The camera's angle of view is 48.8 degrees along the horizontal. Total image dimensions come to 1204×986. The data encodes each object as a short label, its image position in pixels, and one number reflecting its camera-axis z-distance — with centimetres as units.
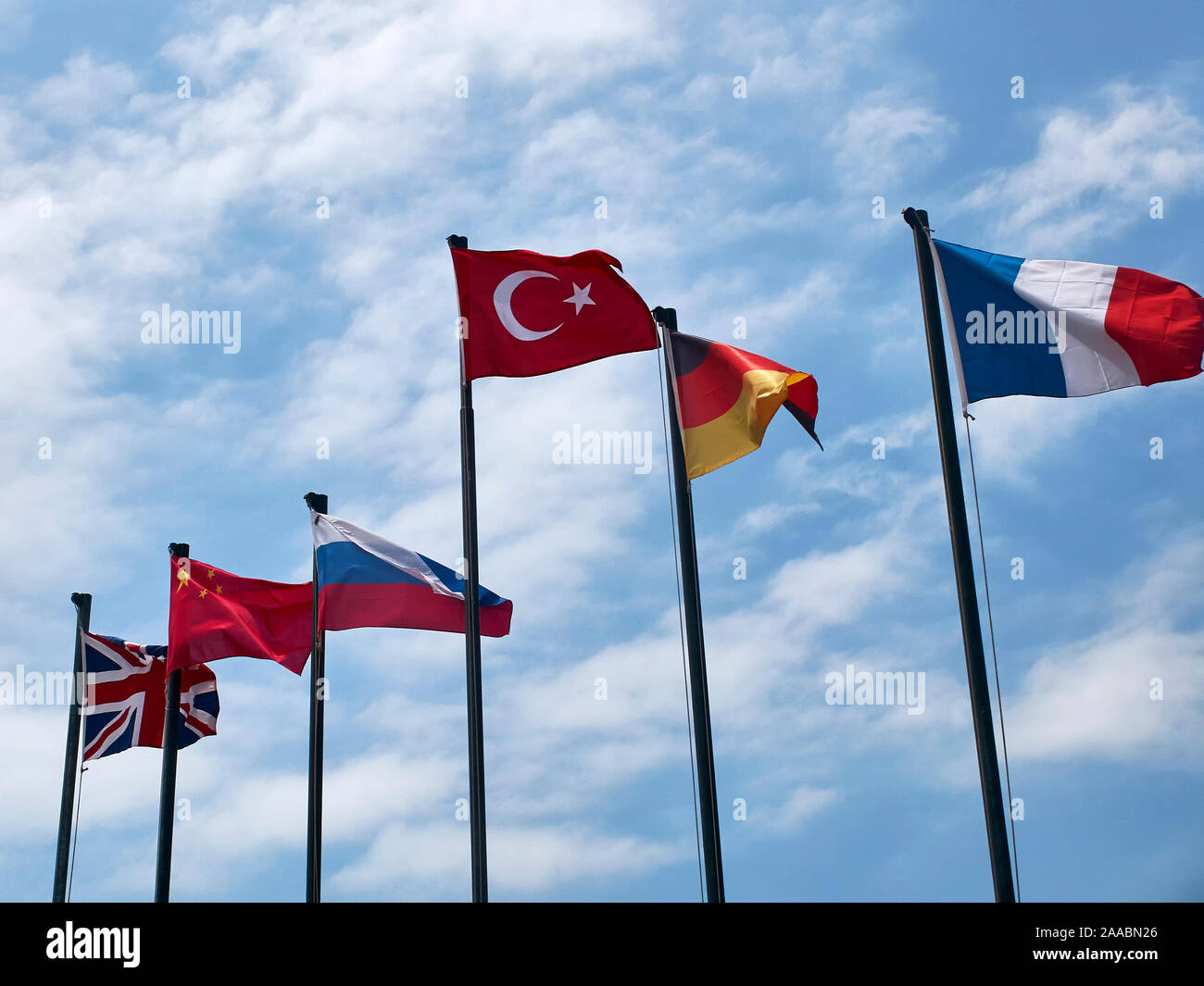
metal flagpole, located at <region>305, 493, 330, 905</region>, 1823
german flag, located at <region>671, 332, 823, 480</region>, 1606
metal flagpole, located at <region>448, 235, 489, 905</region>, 1370
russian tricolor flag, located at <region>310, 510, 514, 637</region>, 1911
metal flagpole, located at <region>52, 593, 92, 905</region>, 2317
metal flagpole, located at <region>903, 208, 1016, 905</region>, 1312
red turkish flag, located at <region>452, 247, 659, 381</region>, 1619
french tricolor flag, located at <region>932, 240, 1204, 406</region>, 1545
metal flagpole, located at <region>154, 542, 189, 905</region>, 2127
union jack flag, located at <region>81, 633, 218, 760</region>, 2353
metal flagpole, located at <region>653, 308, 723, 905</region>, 1452
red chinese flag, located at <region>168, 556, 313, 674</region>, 2111
